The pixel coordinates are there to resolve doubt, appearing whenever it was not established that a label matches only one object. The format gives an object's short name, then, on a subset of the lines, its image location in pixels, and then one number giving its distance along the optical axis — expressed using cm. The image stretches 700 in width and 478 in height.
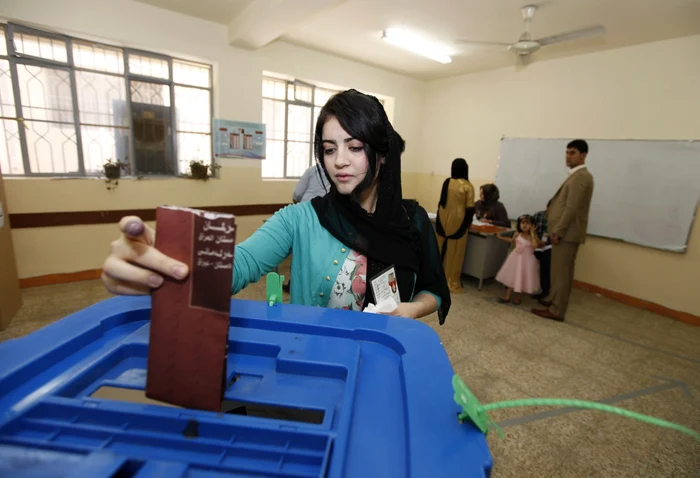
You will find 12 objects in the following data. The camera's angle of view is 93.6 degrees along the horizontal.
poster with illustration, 406
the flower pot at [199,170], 392
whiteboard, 353
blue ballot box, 38
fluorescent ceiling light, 387
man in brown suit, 302
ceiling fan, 309
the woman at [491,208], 424
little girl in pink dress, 347
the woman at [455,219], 362
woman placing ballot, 90
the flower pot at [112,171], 343
